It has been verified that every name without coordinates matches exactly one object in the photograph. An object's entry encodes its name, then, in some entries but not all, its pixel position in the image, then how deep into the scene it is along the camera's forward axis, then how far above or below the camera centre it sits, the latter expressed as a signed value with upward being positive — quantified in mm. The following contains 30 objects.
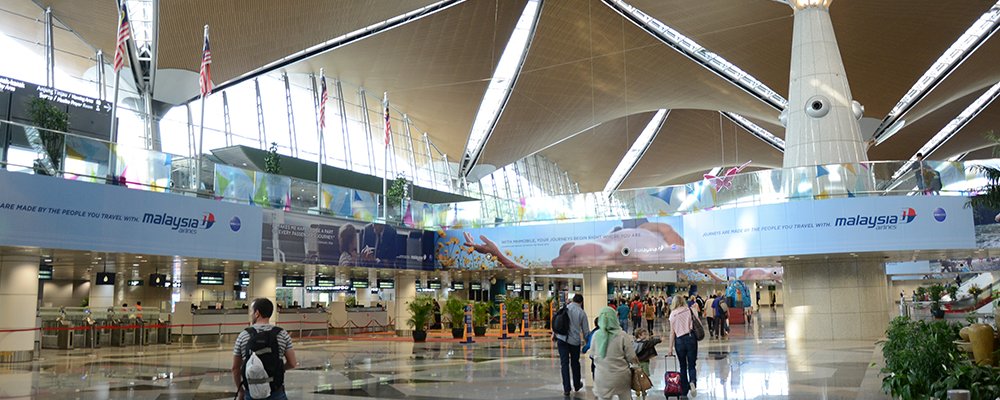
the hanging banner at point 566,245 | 25719 +1594
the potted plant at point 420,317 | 26422 -799
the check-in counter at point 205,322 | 26406 -870
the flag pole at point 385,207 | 28250 +3072
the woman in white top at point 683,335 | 10797 -640
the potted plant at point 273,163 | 31594 +5316
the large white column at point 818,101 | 21578 +5041
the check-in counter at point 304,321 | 30447 -1000
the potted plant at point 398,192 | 29047 +4503
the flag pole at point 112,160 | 17922 +3124
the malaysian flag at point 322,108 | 28178 +6602
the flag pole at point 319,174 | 25094 +4541
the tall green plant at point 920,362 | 7820 -781
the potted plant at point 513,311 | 31688 -792
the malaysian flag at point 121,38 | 20750 +6875
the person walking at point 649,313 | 29714 -916
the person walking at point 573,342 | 10859 -721
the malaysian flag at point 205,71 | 22844 +6512
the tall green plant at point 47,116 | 18891 +4390
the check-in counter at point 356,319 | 33625 -1084
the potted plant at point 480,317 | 29703 -946
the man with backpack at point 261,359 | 5680 -459
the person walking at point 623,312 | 25125 -729
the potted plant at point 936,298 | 28170 -614
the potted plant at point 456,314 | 27562 -768
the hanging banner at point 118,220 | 16172 +1789
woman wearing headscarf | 7691 -687
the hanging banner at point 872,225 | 19969 +1493
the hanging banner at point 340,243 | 23031 +1682
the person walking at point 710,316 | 26992 -985
